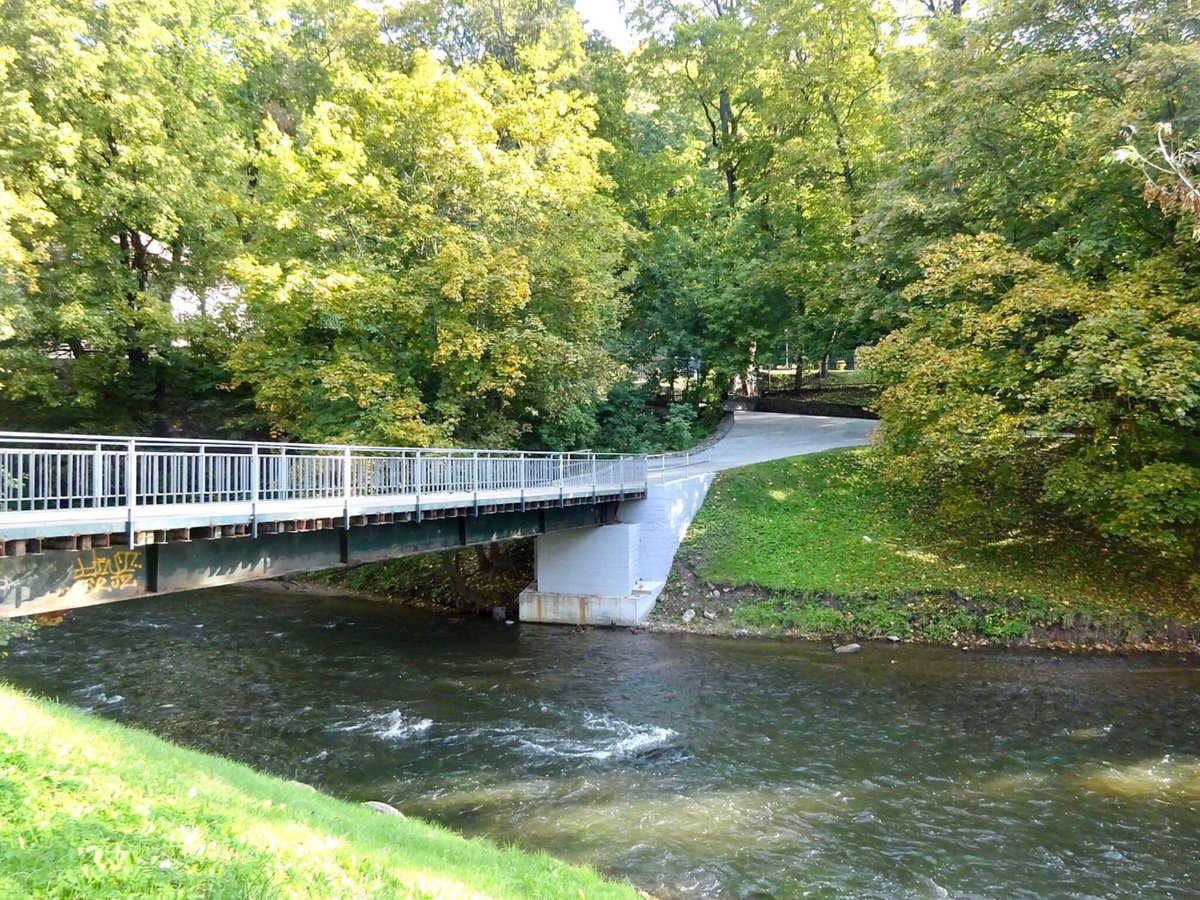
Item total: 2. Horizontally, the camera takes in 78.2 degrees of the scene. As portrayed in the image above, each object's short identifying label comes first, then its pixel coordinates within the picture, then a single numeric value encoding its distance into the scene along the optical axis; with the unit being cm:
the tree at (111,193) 2041
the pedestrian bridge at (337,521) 849
